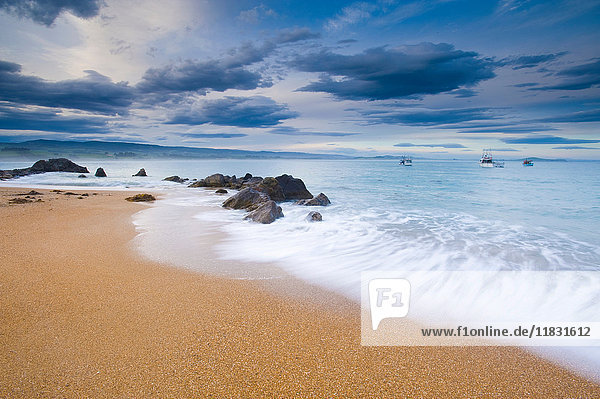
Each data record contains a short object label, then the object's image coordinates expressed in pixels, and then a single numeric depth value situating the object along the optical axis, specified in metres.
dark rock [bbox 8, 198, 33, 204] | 11.98
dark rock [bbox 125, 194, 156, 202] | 14.83
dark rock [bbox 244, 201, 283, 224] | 10.02
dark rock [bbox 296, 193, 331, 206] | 14.36
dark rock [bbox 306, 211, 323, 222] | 10.44
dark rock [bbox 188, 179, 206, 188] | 23.95
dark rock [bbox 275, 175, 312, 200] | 16.95
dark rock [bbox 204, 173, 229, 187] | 23.92
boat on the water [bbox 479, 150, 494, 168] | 87.28
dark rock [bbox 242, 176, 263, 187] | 22.59
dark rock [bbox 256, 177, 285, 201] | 15.63
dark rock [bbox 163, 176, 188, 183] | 28.69
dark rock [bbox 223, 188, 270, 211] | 12.63
